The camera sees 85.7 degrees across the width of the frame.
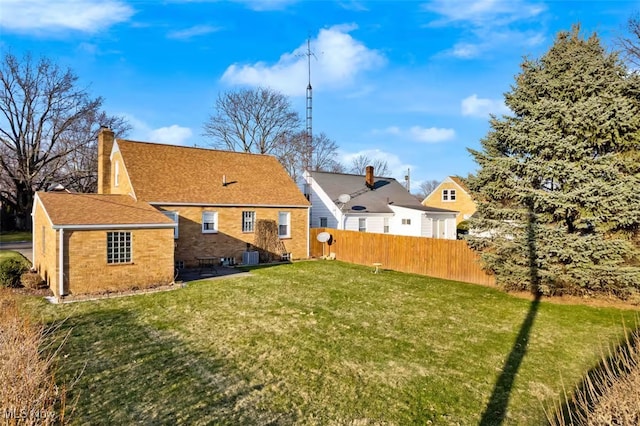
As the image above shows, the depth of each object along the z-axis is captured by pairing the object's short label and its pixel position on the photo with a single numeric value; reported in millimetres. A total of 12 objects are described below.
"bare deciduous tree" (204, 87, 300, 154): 42281
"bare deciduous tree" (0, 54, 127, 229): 34250
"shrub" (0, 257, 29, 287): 12844
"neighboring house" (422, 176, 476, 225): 36188
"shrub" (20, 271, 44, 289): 13109
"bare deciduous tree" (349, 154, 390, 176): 62750
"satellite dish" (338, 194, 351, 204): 23297
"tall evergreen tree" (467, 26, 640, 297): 10703
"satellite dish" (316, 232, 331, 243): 21672
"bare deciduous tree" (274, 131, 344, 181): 44531
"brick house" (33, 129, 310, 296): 12539
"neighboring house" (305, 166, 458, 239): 24594
